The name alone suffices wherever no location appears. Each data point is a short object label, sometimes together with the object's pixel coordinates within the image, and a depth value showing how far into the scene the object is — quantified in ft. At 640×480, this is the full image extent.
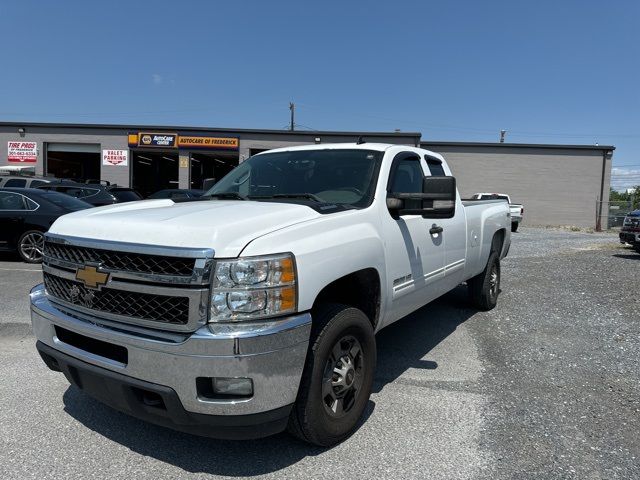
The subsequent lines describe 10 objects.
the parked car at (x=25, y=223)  31.86
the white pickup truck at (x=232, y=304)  8.03
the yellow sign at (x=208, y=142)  94.38
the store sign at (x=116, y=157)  95.30
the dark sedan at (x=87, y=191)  45.65
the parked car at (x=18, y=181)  52.42
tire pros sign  96.63
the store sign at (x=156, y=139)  94.38
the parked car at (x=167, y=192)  52.74
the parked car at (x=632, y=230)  40.57
